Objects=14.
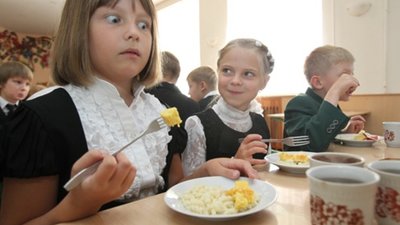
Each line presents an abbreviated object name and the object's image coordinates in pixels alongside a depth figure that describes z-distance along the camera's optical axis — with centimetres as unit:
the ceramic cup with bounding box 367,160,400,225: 40
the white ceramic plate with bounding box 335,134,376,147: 118
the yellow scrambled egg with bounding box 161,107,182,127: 64
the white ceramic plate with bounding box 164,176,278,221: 49
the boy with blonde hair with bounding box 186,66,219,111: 304
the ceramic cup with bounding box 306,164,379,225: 37
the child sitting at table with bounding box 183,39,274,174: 120
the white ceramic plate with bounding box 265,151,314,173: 79
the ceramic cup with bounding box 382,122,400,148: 111
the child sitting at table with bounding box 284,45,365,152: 114
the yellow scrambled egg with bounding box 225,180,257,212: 52
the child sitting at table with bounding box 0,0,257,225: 65
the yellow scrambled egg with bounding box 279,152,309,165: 86
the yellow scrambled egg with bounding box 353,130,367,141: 123
